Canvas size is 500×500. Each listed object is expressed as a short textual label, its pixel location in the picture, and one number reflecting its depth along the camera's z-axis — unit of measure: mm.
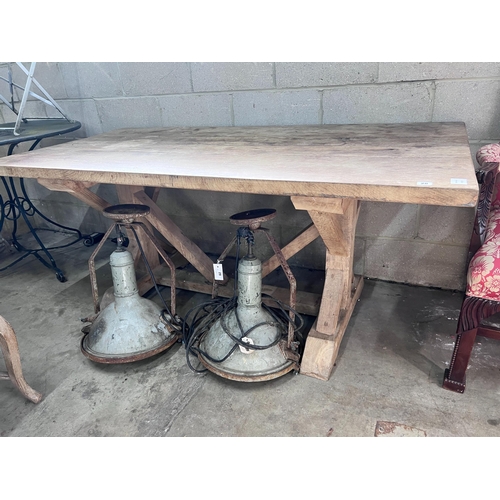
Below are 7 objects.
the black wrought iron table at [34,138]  2023
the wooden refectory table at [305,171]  1050
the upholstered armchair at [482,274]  1258
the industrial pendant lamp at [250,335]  1482
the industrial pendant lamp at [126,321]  1638
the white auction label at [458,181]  963
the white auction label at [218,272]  1648
